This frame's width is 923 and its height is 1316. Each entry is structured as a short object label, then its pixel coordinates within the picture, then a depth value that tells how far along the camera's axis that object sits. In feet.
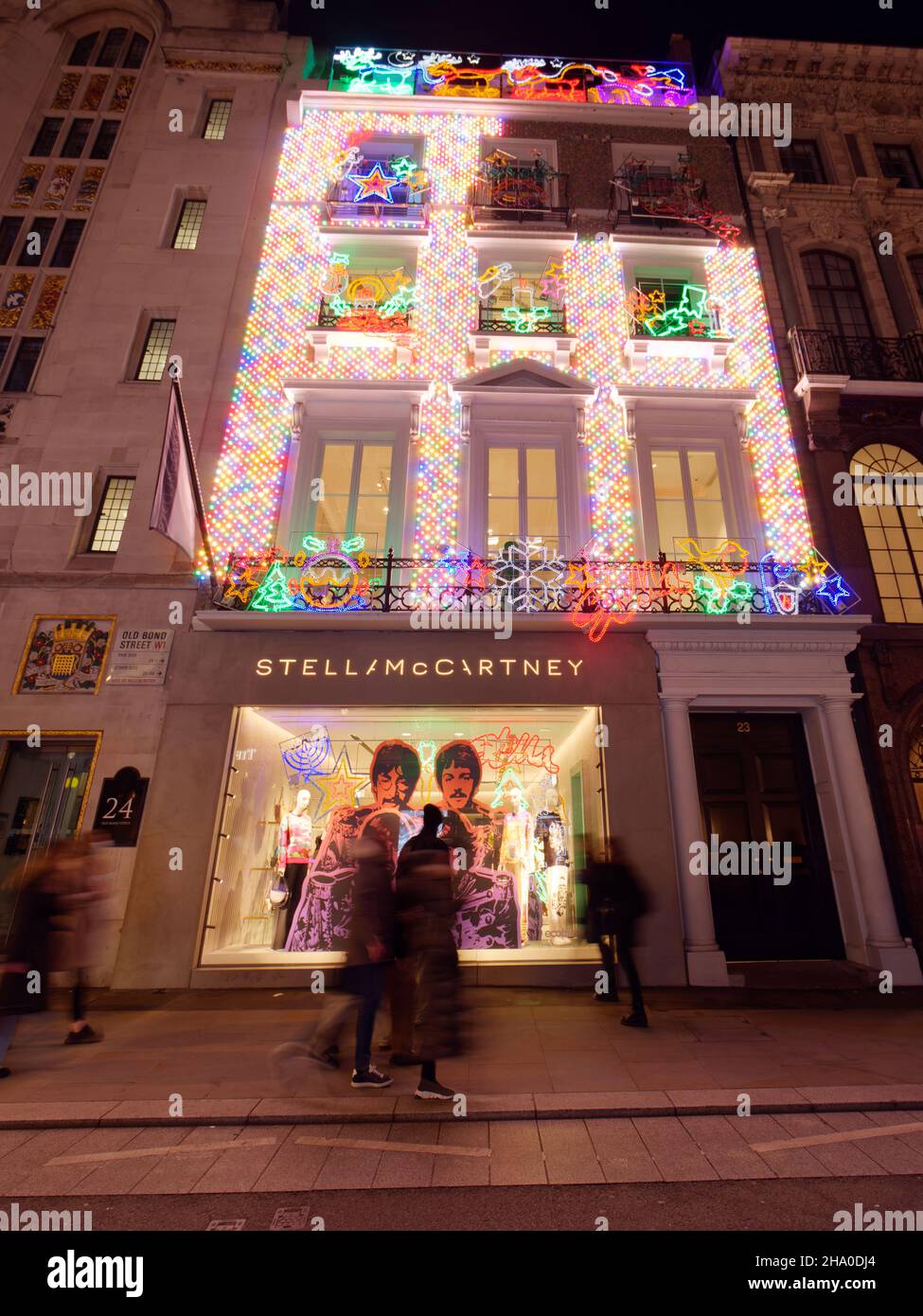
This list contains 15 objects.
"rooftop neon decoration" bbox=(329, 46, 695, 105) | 48.93
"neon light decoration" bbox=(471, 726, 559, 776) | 32.01
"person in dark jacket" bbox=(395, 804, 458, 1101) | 15.25
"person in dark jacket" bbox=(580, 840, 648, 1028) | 22.75
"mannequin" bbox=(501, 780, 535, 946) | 30.45
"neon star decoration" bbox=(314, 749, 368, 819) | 31.19
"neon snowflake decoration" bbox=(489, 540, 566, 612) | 32.04
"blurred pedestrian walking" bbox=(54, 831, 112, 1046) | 19.42
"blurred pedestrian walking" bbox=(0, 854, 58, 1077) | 17.56
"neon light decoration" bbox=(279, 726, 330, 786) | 31.76
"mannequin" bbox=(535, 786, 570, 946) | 30.35
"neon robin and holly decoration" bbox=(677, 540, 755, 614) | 32.30
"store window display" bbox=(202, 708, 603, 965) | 29.01
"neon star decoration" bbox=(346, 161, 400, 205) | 43.47
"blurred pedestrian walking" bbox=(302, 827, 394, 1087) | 16.11
